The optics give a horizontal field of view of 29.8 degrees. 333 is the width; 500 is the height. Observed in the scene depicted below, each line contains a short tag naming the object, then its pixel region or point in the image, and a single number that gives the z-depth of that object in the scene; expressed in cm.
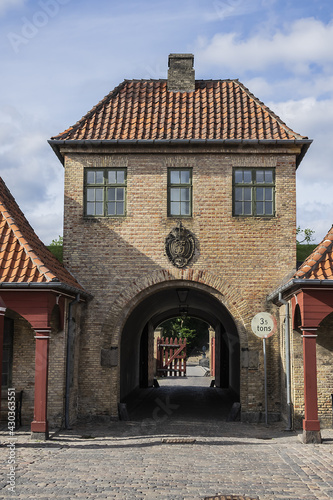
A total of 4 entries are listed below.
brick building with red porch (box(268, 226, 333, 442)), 1317
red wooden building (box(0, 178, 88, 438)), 1352
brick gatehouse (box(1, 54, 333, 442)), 1675
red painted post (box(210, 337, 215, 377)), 3807
